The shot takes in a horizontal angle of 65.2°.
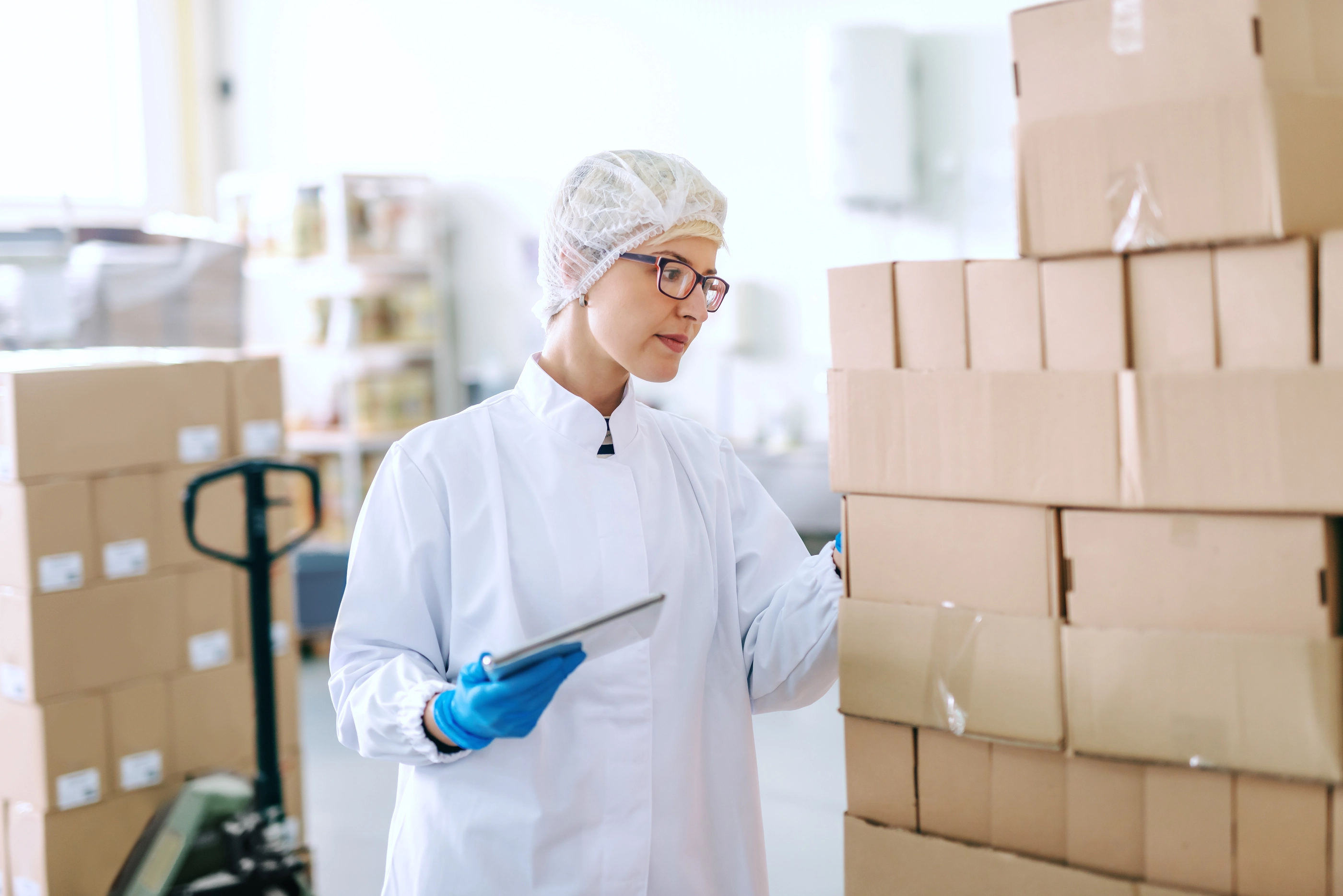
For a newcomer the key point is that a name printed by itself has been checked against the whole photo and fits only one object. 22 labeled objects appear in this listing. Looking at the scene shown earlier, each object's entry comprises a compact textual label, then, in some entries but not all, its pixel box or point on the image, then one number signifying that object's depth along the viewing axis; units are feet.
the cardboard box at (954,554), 3.64
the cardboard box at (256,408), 9.19
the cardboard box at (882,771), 4.01
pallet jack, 7.61
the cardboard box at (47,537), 7.83
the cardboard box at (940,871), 3.61
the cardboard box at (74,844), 8.04
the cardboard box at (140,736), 8.34
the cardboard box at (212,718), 8.77
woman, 4.50
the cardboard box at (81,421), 7.84
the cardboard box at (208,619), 8.79
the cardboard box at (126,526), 8.25
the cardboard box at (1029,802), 3.65
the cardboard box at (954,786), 3.82
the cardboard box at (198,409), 8.71
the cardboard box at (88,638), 7.88
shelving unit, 17.97
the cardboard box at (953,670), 3.61
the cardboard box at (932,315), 3.79
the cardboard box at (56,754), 7.93
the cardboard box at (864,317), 3.94
